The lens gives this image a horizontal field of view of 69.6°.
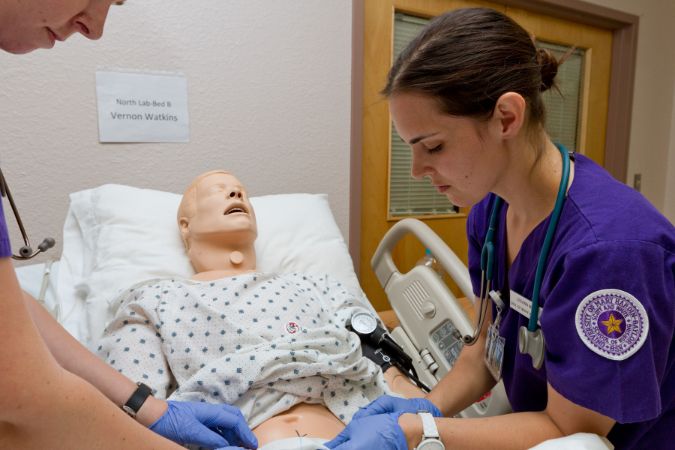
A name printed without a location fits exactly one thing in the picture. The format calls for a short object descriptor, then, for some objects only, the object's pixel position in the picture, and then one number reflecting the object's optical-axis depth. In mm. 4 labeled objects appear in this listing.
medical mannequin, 1085
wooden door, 2334
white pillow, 1540
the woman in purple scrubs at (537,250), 758
